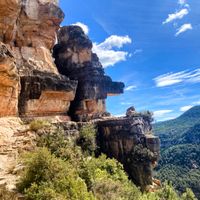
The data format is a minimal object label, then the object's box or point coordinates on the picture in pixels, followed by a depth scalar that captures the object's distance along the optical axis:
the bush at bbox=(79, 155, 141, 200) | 14.06
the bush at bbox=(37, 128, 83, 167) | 14.59
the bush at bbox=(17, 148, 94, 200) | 10.39
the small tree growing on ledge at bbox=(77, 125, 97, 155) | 22.45
